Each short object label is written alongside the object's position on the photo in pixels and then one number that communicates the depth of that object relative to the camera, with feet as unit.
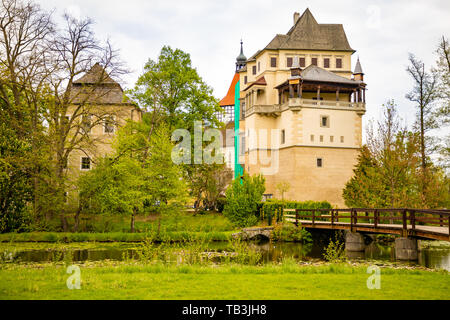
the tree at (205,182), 118.32
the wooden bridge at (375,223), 54.25
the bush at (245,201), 100.27
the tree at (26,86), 80.84
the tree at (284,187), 120.16
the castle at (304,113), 128.88
